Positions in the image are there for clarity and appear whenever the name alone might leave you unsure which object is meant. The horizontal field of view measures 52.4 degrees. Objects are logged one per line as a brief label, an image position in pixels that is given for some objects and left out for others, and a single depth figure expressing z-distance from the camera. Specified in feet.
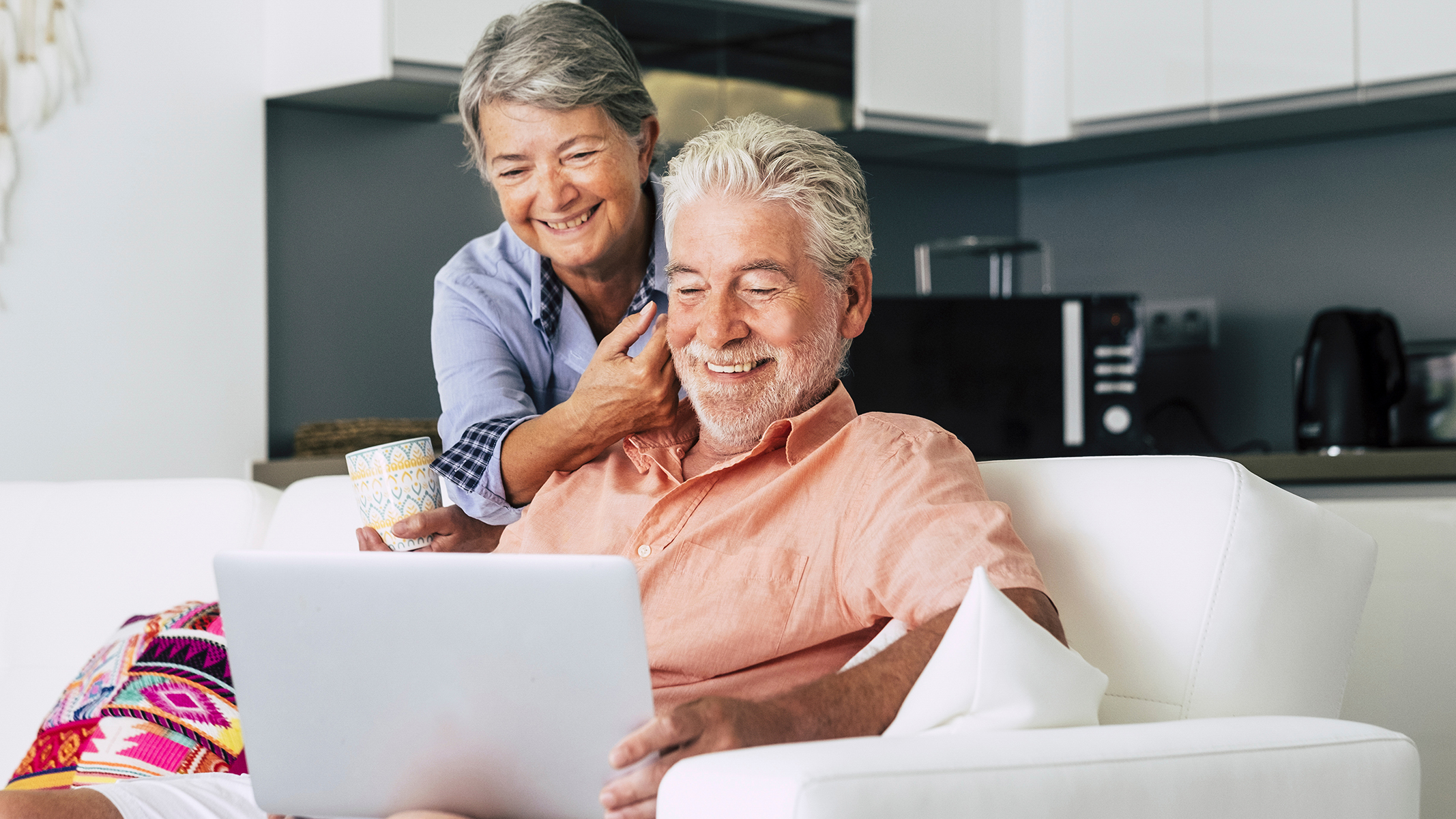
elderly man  4.18
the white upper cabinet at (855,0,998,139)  11.71
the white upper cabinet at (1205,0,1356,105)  10.88
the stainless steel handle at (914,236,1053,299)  12.20
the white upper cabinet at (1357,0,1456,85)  10.44
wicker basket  9.86
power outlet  12.64
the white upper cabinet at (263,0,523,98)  9.64
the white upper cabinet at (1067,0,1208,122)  11.57
